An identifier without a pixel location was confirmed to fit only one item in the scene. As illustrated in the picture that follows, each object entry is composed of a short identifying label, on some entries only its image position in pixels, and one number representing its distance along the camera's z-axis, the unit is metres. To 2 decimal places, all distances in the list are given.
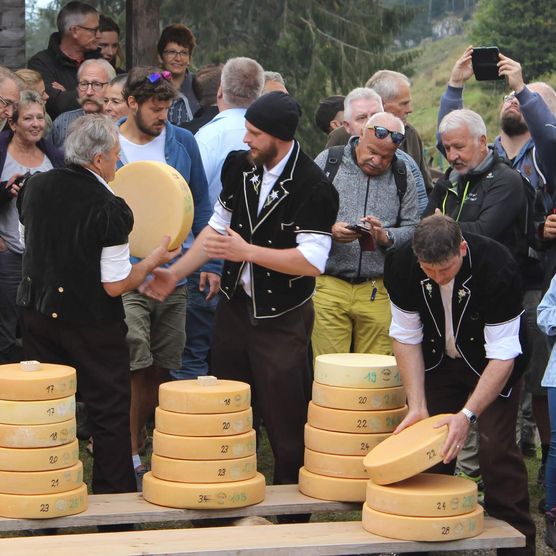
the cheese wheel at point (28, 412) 8.48
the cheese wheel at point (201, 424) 8.82
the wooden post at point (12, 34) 15.93
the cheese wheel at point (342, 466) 9.24
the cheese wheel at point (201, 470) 8.84
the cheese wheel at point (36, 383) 8.49
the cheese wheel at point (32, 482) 8.46
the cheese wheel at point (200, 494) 8.78
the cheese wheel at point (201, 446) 8.82
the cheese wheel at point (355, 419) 9.26
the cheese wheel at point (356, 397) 9.23
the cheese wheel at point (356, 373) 9.23
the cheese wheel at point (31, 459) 8.49
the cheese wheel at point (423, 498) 8.30
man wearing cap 9.43
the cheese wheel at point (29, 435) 8.48
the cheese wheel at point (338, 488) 9.20
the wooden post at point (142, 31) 18.20
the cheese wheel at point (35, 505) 8.43
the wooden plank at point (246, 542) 7.82
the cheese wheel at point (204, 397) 8.81
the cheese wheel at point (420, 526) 8.27
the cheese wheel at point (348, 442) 9.27
